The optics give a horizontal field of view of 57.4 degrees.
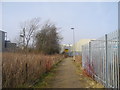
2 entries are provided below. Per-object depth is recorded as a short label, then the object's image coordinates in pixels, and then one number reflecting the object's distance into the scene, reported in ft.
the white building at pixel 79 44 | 146.79
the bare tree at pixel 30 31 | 59.80
